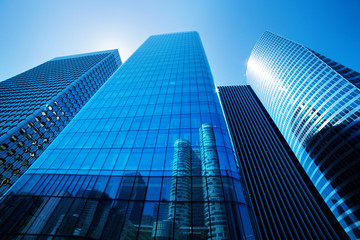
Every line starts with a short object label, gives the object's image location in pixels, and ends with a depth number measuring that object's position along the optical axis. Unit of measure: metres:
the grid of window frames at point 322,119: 54.31
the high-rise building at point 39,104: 40.03
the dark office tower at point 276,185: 56.22
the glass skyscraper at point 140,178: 13.52
